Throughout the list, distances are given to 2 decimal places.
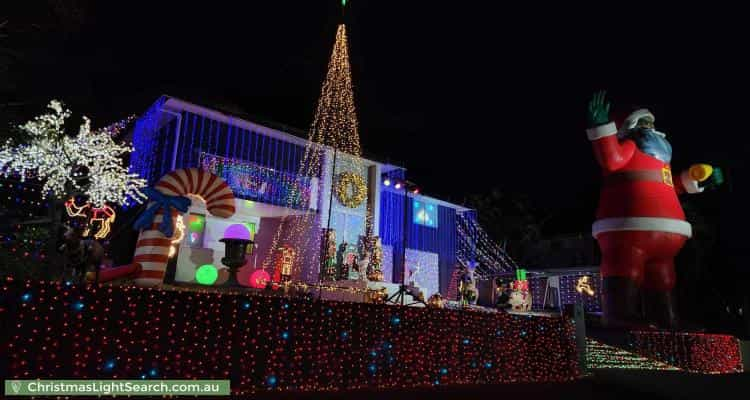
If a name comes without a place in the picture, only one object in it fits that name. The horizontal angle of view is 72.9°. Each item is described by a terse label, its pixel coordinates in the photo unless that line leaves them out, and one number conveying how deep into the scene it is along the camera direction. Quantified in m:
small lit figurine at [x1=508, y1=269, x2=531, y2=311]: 13.64
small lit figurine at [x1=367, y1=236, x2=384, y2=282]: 14.43
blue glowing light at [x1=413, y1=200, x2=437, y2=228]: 19.59
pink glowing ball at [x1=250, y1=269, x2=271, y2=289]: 12.96
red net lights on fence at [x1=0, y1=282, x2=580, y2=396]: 4.47
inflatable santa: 10.19
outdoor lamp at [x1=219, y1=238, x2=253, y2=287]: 8.87
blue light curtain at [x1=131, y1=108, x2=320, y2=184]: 13.17
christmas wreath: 15.92
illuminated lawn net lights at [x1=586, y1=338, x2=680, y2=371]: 9.30
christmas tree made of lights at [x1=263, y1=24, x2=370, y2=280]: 11.64
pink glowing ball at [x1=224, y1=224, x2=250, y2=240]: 9.08
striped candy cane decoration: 7.52
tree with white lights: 11.94
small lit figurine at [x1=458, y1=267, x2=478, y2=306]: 14.14
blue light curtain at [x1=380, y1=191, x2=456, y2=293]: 18.20
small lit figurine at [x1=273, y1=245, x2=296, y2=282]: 14.28
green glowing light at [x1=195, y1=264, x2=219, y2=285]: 12.21
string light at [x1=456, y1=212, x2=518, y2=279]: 20.94
